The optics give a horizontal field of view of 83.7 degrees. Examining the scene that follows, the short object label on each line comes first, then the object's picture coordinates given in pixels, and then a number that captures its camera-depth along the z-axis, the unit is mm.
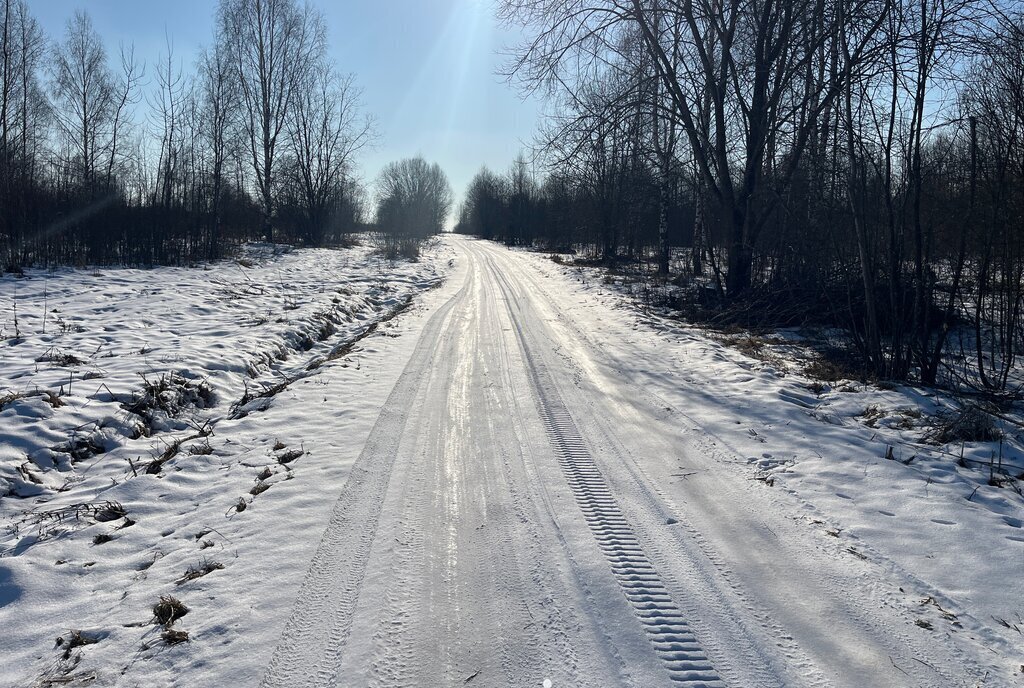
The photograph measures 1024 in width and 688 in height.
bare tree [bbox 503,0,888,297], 12219
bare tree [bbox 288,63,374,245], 36000
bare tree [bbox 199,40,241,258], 26750
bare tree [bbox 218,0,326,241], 31156
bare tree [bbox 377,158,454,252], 53250
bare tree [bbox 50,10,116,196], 29609
